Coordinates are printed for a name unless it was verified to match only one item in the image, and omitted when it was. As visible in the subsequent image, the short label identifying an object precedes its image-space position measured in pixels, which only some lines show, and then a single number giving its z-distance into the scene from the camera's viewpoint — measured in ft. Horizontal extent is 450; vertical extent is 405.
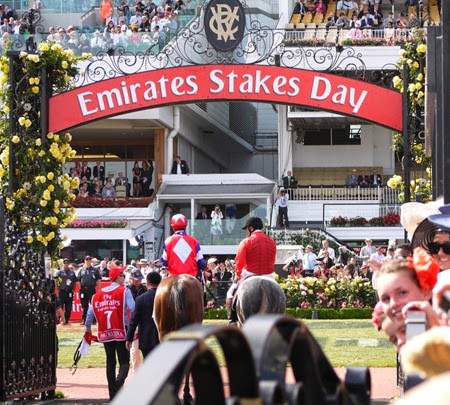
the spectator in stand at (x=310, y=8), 177.68
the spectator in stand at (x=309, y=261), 101.09
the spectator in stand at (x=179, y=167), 160.76
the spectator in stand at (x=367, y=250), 104.22
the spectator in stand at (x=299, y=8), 176.86
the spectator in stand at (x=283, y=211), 138.07
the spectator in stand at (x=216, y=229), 129.49
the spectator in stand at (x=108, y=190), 157.77
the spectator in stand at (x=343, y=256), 111.75
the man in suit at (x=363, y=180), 152.25
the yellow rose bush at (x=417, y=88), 42.65
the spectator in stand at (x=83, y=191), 154.51
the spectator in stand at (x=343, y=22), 160.56
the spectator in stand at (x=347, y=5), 174.81
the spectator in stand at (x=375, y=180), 152.99
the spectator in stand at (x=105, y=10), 161.06
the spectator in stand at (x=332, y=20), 162.81
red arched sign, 43.27
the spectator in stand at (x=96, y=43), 138.00
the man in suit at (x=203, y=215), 144.66
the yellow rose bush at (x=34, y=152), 43.93
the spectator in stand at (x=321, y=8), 175.83
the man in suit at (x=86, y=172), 165.37
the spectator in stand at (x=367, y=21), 162.78
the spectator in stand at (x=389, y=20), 160.04
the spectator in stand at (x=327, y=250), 104.88
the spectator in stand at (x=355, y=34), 154.71
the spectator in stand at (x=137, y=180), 161.89
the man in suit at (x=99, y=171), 168.55
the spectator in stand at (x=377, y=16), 162.40
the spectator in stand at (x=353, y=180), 153.75
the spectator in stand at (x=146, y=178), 162.26
